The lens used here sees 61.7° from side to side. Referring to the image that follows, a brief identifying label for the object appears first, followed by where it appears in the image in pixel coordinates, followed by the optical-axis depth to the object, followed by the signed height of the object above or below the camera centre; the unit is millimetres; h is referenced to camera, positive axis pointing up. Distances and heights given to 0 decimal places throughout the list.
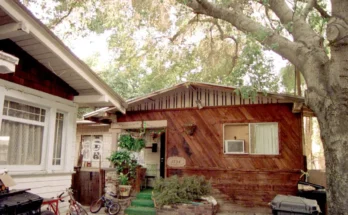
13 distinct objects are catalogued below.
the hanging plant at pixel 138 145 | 10477 -49
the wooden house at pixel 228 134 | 8828 +368
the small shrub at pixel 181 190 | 8490 -1337
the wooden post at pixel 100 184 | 10117 -1444
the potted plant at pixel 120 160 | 10141 -577
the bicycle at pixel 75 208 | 7240 -1736
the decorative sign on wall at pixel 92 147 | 13172 -198
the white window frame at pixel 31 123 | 5395 +313
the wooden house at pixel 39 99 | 5155 +921
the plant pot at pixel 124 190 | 9719 -1547
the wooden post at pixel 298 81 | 11336 +2573
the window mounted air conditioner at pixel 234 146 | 9398 -28
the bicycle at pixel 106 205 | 9117 -1987
